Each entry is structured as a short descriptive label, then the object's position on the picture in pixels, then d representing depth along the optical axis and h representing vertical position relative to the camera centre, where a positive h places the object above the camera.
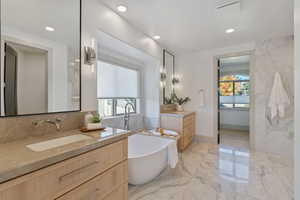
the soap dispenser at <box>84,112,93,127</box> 1.52 -0.20
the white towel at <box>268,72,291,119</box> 2.77 +0.01
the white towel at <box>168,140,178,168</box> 2.12 -0.85
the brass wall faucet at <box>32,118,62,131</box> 1.24 -0.21
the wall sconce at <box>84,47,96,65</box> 1.70 +0.55
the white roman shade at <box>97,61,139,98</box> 2.66 +0.40
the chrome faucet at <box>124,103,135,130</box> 2.87 -0.40
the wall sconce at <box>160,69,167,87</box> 3.49 +0.57
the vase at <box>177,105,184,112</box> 3.95 -0.24
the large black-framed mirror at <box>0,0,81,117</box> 1.14 +0.41
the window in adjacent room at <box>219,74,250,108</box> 5.32 +0.34
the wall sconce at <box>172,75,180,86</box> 4.13 +0.58
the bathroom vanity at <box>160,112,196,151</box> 3.07 -0.57
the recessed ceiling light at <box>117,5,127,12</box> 1.94 +1.30
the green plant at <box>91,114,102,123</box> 1.53 -0.21
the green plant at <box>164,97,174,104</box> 3.73 -0.01
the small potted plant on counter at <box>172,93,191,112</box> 3.97 -0.04
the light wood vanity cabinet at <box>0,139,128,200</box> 0.69 -0.49
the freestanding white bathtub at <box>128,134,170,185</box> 1.81 -0.89
